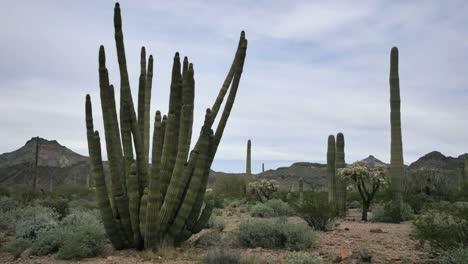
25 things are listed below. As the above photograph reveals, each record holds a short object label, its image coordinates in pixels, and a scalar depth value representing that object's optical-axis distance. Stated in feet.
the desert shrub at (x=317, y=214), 39.09
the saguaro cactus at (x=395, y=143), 53.88
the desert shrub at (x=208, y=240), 30.06
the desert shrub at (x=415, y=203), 55.21
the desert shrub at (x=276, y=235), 29.19
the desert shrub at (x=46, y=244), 28.25
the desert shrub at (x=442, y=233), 24.25
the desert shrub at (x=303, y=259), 21.99
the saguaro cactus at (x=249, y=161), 104.53
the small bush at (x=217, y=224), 40.13
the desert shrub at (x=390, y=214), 46.47
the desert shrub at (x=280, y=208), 54.90
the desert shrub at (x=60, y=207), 47.97
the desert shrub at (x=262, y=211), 54.24
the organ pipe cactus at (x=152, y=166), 26.89
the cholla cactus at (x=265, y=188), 83.25
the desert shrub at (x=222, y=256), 22.06
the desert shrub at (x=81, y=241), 26.35
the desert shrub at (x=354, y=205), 72.95
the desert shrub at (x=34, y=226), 32.27
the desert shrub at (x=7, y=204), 54.65
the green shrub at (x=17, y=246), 28.52
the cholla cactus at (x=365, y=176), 48.70
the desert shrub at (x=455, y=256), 20.77
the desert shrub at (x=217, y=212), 58.32
